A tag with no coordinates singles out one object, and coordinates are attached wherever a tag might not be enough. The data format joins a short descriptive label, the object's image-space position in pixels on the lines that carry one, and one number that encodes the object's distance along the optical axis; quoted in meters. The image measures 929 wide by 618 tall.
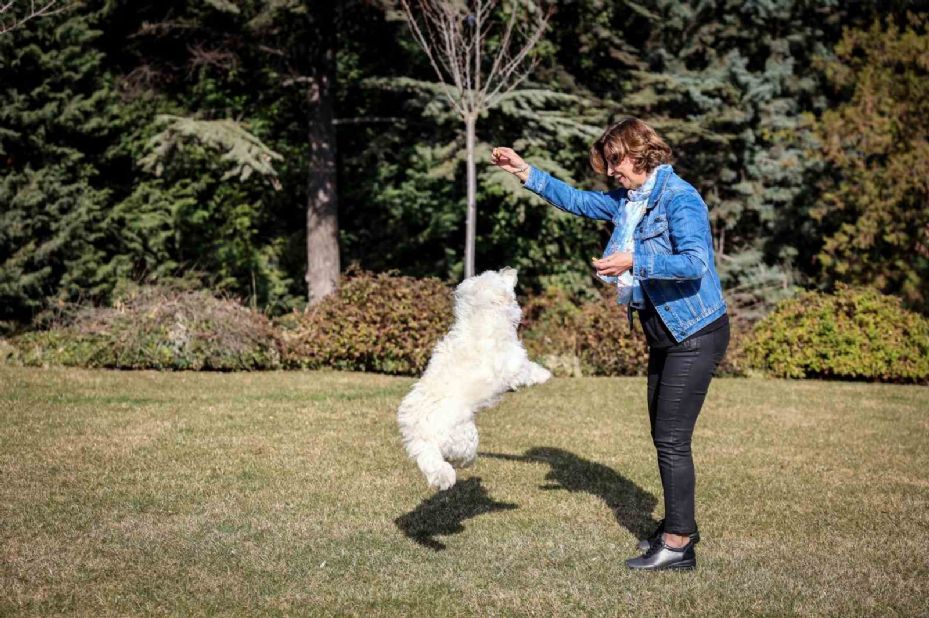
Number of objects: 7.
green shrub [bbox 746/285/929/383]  12.88
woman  4.14
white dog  4.12
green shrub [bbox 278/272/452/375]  11.55
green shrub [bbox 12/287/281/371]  11.12
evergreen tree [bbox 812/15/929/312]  14.41
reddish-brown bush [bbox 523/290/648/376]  12.40
